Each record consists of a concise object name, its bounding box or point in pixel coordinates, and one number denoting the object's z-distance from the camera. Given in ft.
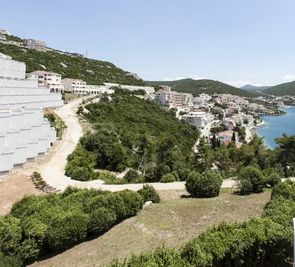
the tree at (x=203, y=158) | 77.50
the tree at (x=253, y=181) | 39.55
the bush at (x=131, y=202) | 32.33
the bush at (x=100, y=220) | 29.76
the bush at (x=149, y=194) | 36.26
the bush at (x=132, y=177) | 55.91
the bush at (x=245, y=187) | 39.42
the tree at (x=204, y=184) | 38.31
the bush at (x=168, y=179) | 50.55
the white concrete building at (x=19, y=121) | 59.73
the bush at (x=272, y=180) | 42.41
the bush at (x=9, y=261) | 24.03
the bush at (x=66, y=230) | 28.10
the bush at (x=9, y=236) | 27.17
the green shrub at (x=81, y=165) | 56.55
